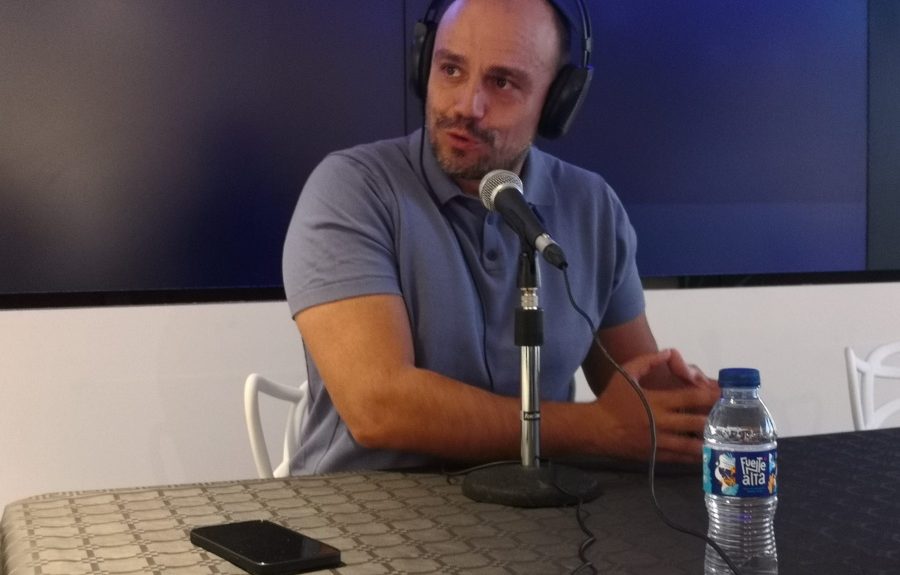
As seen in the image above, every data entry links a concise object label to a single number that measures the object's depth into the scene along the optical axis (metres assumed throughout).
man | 1.34
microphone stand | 1.16
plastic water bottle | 0.97
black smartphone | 0.92
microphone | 1.08
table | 0.95
